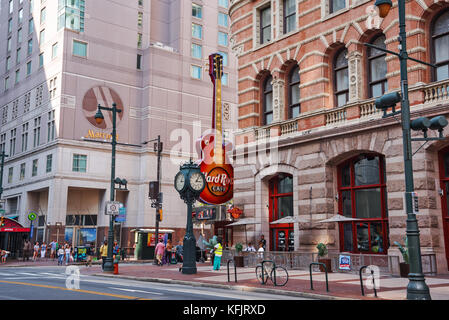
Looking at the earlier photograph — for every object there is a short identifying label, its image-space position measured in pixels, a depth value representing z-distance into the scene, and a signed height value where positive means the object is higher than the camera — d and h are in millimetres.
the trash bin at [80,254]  40375 -580
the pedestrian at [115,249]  40347 -228
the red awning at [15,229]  42959 +1457
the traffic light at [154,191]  38791 +4188
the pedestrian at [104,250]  31594 -209
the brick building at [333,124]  22328 +6279
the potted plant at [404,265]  20367 -735
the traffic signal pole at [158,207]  38469 +3049
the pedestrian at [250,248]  28828 -75
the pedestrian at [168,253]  35219 -436
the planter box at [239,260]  27719 -722
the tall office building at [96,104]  57000 +17117
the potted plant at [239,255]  27734 -462
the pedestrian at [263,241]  28953 +321
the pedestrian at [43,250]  47656 -315
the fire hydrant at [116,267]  24500 -973
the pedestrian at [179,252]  36938 -386
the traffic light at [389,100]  14008 +4044
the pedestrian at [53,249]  48447 -232
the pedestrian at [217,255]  25391 -439
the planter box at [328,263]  23094 -738
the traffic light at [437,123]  13750 +3334
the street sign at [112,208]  26609 +2010
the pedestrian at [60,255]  38634 -673
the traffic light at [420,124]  13750 +3315
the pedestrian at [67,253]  38425 -477
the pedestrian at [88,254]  34044 -549
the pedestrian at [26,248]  44909 -121
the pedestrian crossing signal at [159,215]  38406 +2379
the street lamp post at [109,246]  26009 +33
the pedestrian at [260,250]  27106 -207
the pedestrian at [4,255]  41062 -670
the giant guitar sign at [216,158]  32719 +5870
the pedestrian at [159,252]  33375 -349
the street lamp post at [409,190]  12836 +1513
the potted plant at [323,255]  23156 -390
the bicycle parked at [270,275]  18177 -1029
